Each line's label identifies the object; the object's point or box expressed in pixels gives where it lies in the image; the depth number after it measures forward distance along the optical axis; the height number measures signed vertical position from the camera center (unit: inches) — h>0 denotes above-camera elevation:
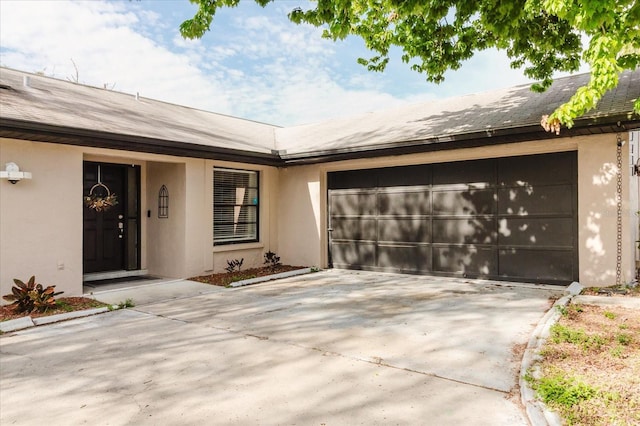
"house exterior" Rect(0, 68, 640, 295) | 265.6 +21.8
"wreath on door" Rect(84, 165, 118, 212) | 334.0 +15.3
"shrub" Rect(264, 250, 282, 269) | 413.1 -44.9
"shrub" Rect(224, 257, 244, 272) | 378.9 -45.9
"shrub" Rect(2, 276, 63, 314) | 233.3 -47.0
